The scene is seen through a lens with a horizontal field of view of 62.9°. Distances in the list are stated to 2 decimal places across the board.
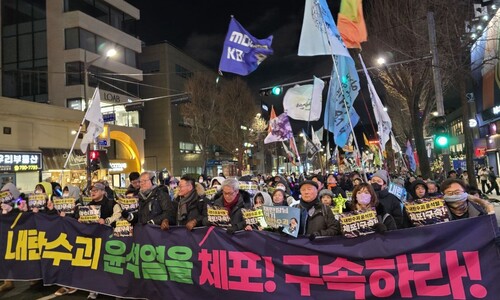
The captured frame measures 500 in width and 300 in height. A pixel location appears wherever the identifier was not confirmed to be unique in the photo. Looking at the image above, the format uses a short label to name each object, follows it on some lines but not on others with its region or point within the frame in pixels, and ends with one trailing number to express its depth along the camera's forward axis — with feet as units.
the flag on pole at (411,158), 64.90
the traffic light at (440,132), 42.78
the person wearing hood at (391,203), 21.27
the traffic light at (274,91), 49.14
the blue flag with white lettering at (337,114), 31.95
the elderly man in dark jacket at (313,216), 16.22
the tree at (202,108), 132.77
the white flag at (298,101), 48.85
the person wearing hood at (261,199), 23.18
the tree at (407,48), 54.49
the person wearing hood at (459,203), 15.62
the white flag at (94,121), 41.68
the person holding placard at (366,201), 16.07
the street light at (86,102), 57.98
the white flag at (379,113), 28.32
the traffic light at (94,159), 59.77
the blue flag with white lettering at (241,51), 35.22
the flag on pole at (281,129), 59.98
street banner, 13.91
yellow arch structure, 109.29
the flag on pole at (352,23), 28.09
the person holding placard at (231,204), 18.48
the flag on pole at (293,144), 56.18
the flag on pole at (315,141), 79.61
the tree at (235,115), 143.64
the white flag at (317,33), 24.57
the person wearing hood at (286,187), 26.97
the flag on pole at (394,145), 52.44
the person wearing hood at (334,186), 34.87
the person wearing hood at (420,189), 26.32
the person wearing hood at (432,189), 27.86
